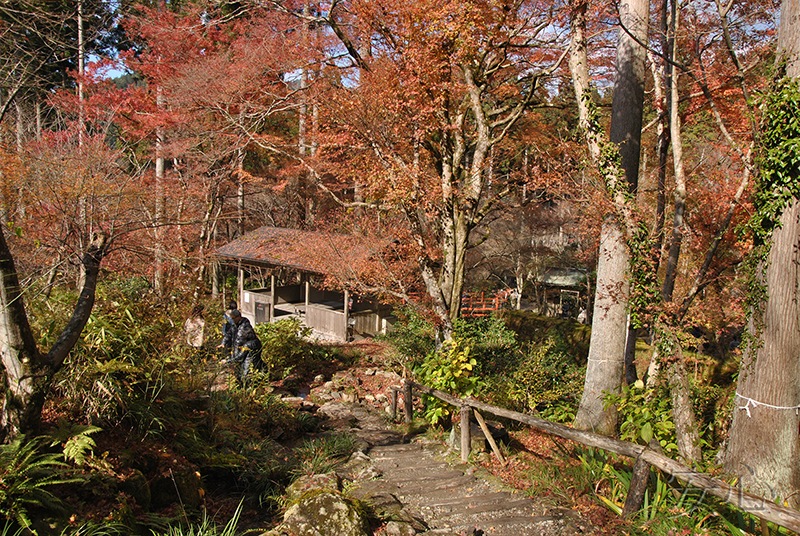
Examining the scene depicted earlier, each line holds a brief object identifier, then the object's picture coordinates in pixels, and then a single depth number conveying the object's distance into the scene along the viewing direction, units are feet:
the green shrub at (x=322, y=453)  18.08
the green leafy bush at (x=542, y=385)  26.07
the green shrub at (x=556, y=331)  41.63
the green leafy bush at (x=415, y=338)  38.27
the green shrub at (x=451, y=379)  21.84
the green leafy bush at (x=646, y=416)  18.06
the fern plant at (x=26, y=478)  10.36
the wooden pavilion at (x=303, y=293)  45.98
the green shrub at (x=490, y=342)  31.30
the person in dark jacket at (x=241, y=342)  28.19
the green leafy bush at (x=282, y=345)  35.42
